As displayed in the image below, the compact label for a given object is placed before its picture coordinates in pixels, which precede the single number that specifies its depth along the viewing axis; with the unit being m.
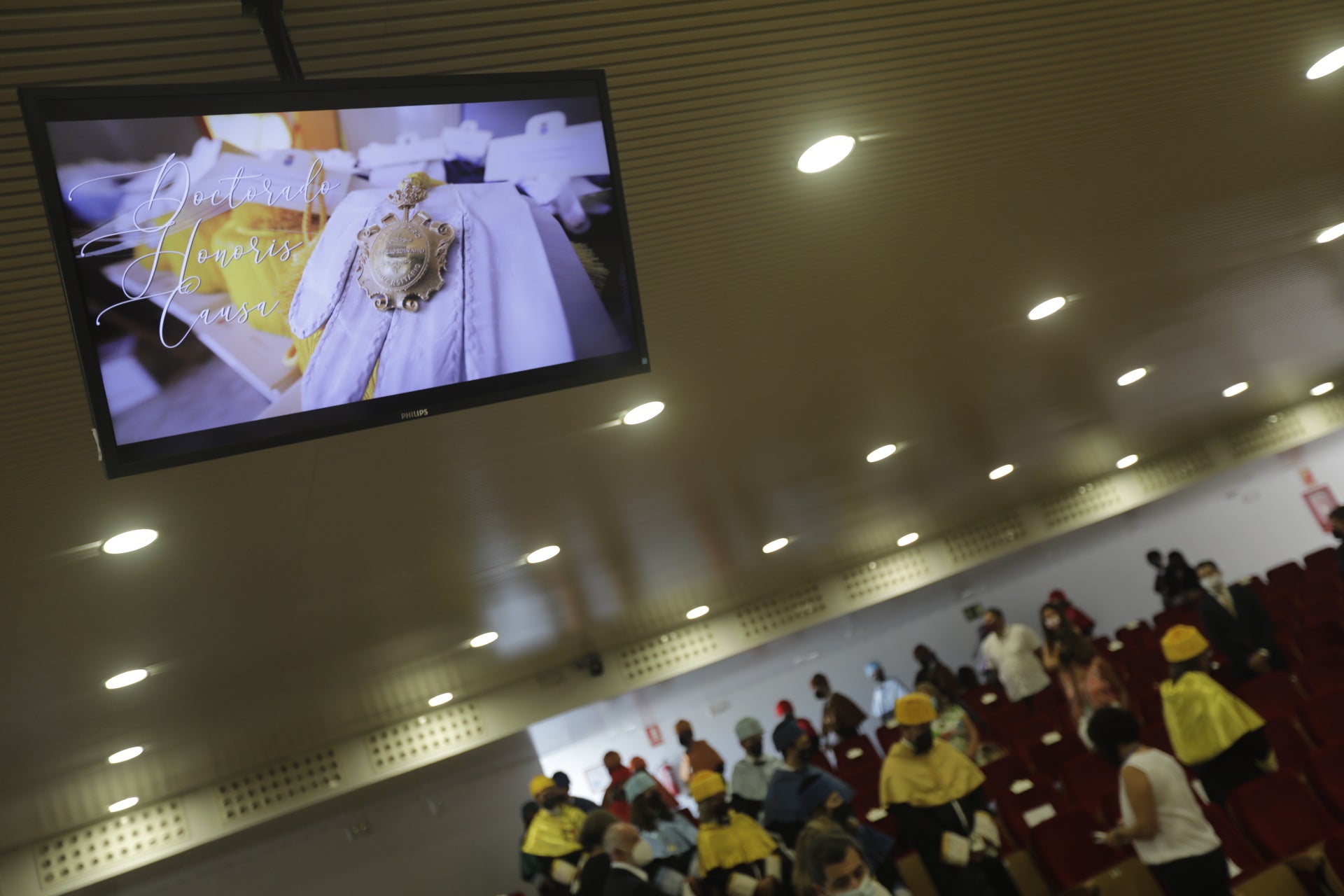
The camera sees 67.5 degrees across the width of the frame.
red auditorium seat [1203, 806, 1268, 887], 4.92
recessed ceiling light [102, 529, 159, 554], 4.25
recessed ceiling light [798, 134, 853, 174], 3.37
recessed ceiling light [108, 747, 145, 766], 7.97
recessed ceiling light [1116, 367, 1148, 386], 8.27
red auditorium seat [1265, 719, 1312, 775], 5.77
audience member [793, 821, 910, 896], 3.73
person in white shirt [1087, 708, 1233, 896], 4.09
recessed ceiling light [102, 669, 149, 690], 6.07
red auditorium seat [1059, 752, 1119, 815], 6.61
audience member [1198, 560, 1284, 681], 7.83
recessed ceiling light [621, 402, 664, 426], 5.07
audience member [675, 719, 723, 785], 7.79
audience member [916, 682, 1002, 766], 7.43
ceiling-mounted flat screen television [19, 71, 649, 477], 1.78
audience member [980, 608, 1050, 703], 10.74
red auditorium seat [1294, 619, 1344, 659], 9.10
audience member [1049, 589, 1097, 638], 14.43
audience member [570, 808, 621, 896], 4.95
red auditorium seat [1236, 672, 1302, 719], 7.04
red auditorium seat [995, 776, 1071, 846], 6.07
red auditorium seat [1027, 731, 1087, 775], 7.75
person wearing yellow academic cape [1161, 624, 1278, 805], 4.85
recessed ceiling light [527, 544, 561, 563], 6.81
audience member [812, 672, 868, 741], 12.58
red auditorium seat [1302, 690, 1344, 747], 5.94
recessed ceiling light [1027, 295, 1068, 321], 5.69
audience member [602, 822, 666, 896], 4.70
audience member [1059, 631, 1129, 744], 6.32
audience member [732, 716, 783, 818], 7.13
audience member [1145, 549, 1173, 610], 13.30
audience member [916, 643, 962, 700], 11.64
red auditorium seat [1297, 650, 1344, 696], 7.43
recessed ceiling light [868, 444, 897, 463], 7.62
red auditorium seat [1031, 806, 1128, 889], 5.35
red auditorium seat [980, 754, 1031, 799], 7.19
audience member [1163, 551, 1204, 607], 12.99
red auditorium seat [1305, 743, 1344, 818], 4.88
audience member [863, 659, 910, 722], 14.12
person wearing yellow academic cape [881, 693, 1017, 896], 4.86
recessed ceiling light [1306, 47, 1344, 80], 3.99
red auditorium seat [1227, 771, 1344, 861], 4.62
